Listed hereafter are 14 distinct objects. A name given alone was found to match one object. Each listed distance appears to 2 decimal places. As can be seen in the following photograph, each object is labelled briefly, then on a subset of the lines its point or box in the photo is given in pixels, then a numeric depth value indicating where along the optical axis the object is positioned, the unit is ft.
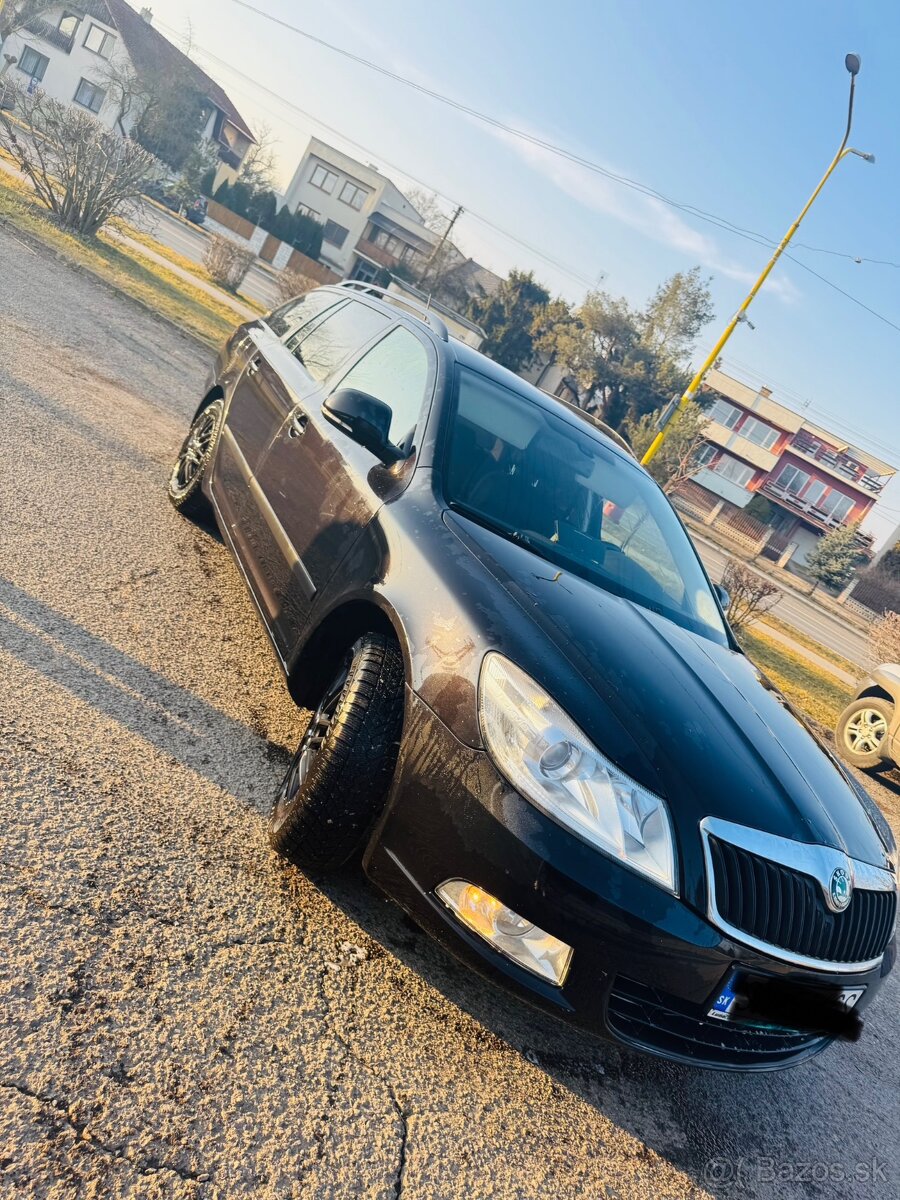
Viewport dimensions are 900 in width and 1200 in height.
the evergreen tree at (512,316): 153.99
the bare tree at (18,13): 115.75
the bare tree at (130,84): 129.80
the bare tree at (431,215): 188.14
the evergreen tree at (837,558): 150.71
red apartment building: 174.70
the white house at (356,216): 182.39
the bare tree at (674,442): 72.38
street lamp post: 51.34
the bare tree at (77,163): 37.83
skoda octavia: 6.34
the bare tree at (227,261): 64.13
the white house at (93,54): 159.43
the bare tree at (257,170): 167.94
